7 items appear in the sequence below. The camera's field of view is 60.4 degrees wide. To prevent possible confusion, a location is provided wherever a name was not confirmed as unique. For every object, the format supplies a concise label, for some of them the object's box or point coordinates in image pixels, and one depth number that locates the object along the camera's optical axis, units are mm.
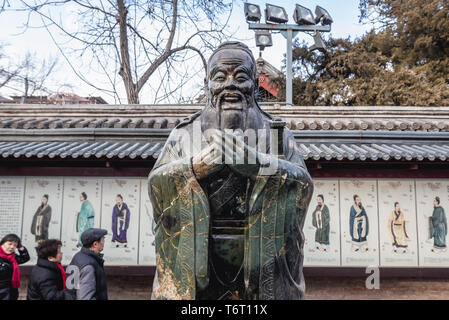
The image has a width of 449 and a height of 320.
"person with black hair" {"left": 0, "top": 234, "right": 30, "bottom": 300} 3963
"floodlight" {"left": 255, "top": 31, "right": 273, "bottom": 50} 10648
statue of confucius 2246
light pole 10734
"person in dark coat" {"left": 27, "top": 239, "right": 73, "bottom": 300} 3480
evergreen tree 13602
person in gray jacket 3295
